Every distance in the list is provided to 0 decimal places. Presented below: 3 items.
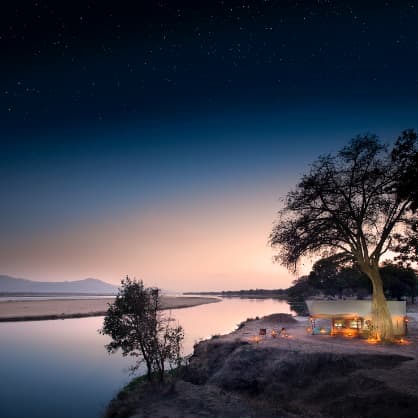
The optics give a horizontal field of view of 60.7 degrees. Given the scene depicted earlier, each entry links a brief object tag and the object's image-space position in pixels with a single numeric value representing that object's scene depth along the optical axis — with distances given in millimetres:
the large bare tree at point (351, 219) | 34562
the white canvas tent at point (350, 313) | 37344
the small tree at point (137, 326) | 30625
